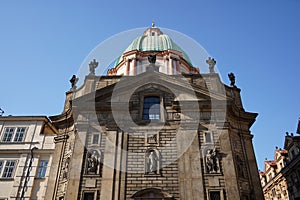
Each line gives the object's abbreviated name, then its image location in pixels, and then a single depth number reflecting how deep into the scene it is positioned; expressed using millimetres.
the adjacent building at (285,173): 29094
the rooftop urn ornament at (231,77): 23906
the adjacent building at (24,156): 20531
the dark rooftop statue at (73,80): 23519
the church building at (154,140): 16641
